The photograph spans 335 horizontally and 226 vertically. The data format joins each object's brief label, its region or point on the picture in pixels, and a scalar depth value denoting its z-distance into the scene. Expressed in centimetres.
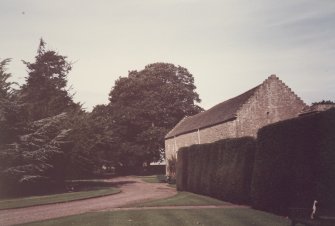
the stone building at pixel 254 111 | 3281
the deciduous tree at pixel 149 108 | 5969
